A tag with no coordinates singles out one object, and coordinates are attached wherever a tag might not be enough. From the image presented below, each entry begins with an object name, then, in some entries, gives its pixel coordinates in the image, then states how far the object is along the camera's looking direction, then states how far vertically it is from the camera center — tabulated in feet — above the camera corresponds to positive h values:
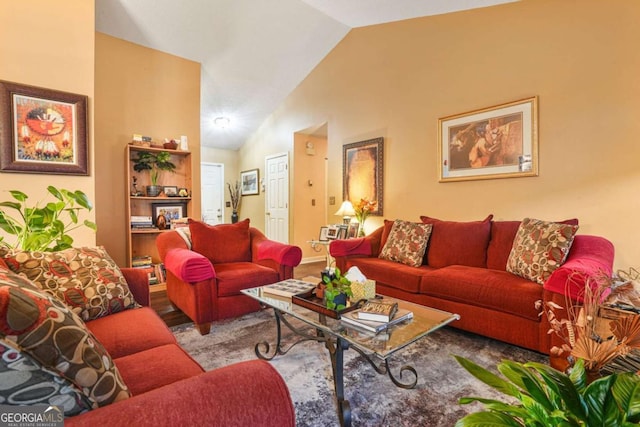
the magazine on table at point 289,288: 6.50 -1.78
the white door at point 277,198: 18.04 +0.58
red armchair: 7.66 -1.69
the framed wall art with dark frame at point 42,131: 7.79 +2.09
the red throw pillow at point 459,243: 8.96 -1.13
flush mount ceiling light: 18.41 +5.20
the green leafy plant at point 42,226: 6.25 -0.37
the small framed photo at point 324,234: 14.46 -1.29
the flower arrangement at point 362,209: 13.53 -0.11
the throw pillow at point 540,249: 6.93 -1.03
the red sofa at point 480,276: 6.42 -1.78
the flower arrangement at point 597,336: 2.56 -1.12
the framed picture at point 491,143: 9.14 +2.05
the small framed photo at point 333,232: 14.17 -1.17
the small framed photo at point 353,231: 14.00 -1.11
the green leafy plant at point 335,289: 5.28 -1.44
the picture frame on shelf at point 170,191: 12.87 +0.70
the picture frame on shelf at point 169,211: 12.88 -0.14
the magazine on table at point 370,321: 4.75 -1.84
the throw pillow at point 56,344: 1.92 -0.92
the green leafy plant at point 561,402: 1.95 -1.35
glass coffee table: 4.43 -1.94
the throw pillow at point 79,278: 4.78 -1.15
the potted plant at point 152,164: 12.27 +1.79
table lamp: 13.99 -0.15
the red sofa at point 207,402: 2.08 -1.41
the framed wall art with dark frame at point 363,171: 13.35 +1.62
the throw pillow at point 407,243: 9.55 -1.18
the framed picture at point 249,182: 20.74 +1.77
